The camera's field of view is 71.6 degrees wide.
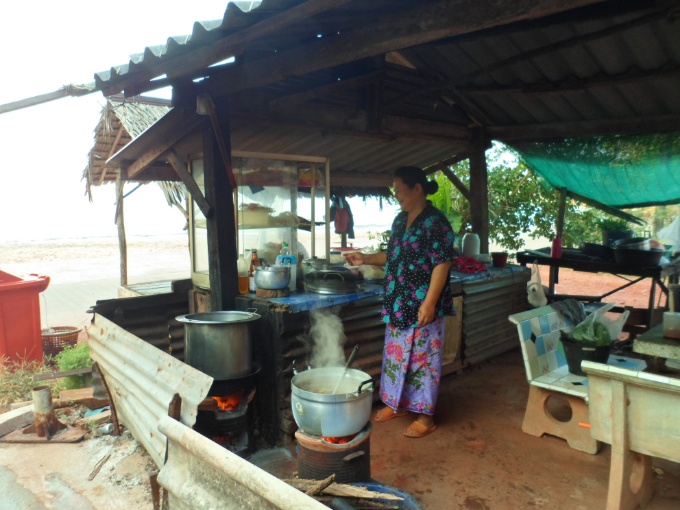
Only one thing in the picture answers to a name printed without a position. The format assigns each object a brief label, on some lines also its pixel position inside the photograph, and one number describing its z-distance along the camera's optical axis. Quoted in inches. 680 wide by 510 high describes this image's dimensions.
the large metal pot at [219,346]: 137.9
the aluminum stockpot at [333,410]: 102.7
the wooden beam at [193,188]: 163.2
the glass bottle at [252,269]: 176.1
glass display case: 203.6
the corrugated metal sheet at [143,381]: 106.0
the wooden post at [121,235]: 285.1
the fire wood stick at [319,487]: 87.0
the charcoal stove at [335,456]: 106.1
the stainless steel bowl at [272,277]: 160.2
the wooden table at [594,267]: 224.8
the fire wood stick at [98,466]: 139.2
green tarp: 234.5
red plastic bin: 243.0
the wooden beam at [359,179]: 286.8
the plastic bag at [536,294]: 247.9
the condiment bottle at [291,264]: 173.6
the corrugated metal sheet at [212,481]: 63.6
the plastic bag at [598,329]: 143.3
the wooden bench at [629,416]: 90.8
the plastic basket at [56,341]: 283.4
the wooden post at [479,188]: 270.7
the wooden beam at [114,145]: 347.5
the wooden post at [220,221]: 159.9
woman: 147.7
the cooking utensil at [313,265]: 184.5
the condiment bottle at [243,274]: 171.9
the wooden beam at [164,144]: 165.2
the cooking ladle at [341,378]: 117.3
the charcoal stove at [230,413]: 141.3
